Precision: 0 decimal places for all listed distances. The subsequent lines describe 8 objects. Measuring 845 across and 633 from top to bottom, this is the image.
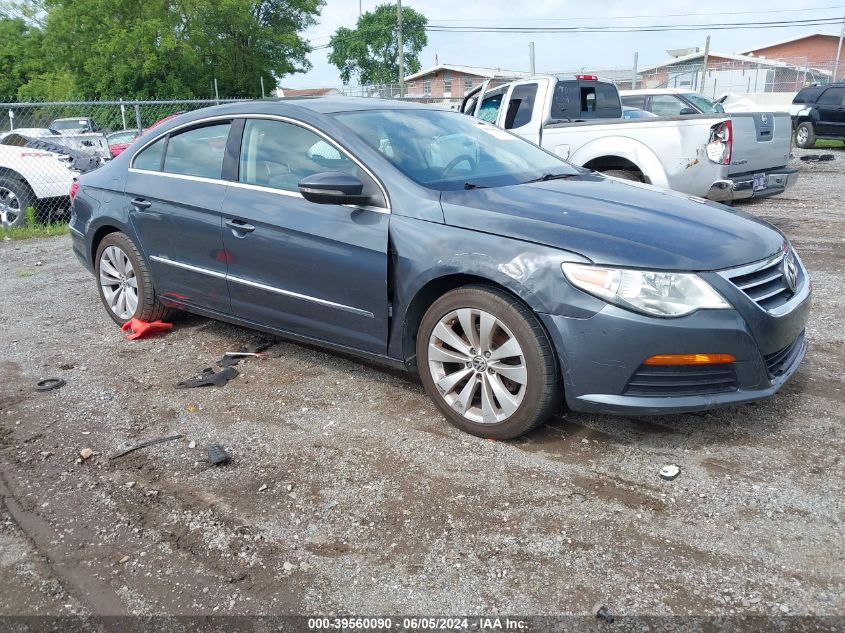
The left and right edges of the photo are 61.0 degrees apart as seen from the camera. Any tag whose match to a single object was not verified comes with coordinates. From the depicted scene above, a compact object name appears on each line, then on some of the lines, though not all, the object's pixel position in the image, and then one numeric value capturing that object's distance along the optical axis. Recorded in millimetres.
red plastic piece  5250
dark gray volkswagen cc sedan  3113
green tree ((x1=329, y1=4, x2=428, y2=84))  81000
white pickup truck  7504
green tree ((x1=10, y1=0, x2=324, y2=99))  38062
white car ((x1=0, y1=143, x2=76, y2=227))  9906
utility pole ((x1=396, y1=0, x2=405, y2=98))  35106
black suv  19453
